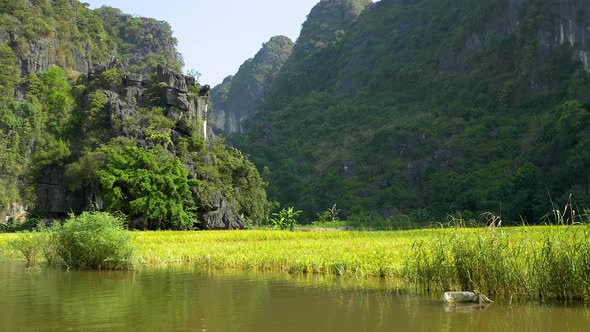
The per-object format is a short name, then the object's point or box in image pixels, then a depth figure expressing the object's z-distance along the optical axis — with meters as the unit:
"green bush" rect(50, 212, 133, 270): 18.12
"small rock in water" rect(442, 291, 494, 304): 9.98
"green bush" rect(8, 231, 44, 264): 21.56
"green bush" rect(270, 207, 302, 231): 55.25
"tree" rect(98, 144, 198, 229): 46.56
